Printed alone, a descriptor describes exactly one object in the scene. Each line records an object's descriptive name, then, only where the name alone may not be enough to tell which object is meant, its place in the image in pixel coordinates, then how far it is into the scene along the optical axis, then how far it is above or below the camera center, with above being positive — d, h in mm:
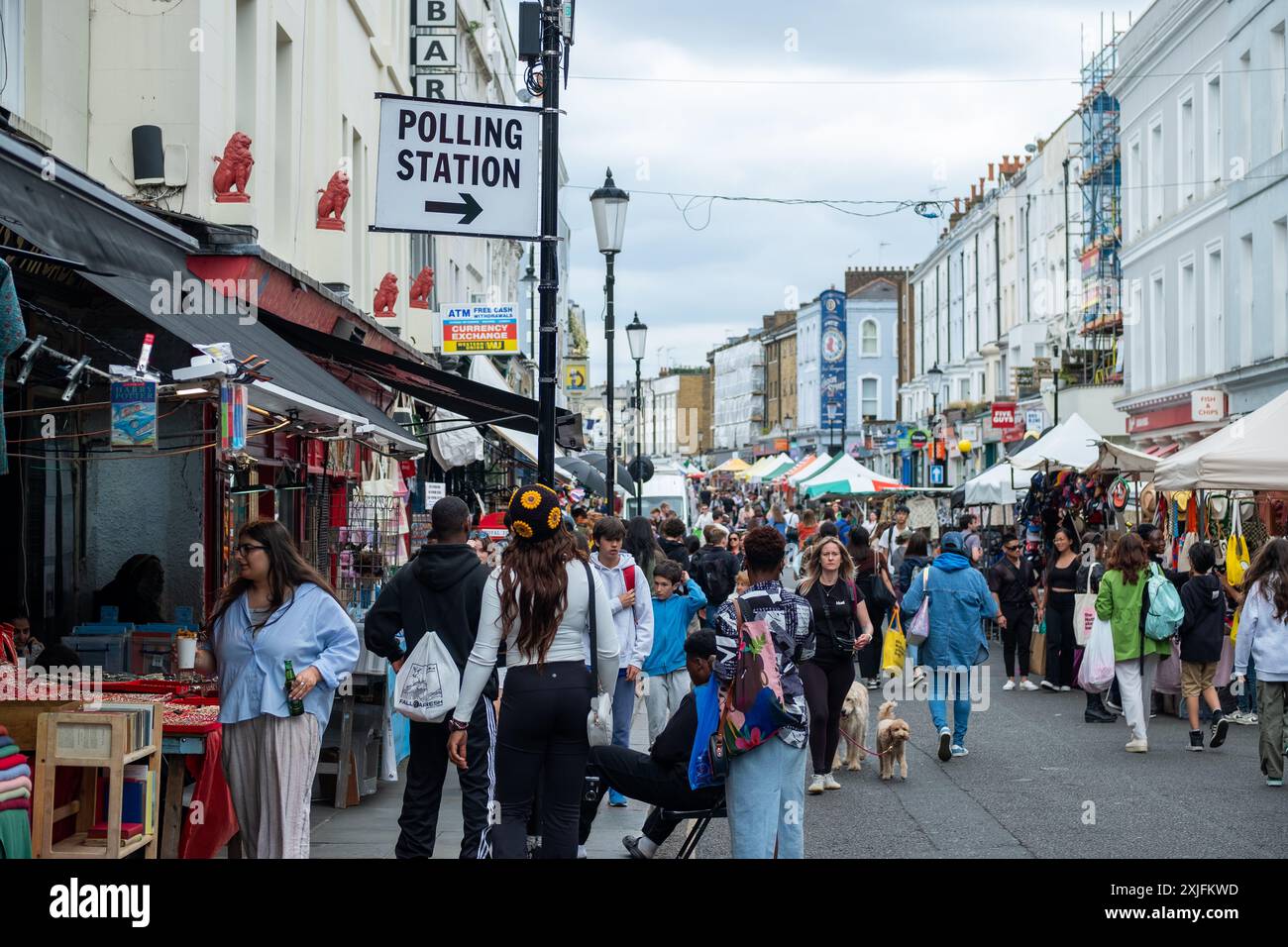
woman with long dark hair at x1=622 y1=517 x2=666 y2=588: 13180 -390
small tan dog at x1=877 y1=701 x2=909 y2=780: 11156 -1827
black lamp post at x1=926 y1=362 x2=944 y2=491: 56228 +4936
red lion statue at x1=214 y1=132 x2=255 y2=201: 12352 +2792
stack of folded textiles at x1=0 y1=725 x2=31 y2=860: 5504 -1125
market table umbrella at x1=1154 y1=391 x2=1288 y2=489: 14031 +376
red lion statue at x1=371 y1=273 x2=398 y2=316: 20234 +2820
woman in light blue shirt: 6691 -772
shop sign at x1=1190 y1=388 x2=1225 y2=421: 28344 +1772
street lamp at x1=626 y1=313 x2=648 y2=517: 29609 +3249
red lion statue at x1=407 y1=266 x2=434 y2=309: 22469 +3255
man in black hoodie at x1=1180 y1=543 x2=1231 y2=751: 13094 -1200
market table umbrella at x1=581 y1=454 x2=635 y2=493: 32344 +677
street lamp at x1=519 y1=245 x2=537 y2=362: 37031 +4960
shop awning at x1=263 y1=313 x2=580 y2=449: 12094 +1056
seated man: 7387 -1322
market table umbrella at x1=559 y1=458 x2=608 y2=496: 28406 +533
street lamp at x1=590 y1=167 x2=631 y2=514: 17234 +3352
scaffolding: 41625 +7949
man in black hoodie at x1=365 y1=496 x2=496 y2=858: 7492 -656
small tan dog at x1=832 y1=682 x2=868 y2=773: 11664 -1761
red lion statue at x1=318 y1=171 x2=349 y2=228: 16483 +3369
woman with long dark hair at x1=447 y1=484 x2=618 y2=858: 6559 -777
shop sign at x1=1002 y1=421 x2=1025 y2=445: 45500 +2015
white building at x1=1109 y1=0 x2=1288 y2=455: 25922 +5715
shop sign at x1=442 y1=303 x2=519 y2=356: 19609 +2269
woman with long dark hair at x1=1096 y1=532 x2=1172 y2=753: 12891 -1103
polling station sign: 9500 +2149
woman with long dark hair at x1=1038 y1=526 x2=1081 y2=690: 16578 -1158
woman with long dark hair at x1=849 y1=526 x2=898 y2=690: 15485 -713
